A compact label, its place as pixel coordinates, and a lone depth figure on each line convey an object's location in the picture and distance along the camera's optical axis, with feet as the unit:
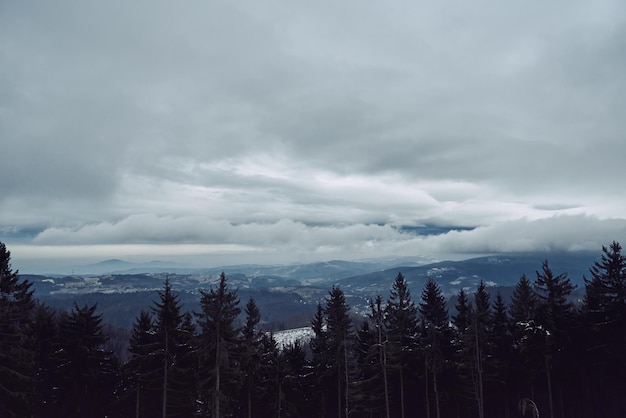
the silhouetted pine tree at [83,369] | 133.90
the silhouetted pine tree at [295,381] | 159.74
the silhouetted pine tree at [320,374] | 159.84
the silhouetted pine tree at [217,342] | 115.55
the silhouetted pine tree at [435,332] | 151.64
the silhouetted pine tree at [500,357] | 163.22
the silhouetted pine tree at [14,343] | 103.65
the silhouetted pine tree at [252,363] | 147.33
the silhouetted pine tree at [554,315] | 148.56
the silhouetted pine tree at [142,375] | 129.90
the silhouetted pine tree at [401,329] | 149.69
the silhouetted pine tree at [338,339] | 154.35
